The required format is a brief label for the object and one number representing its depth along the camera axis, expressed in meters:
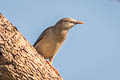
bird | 14.01
